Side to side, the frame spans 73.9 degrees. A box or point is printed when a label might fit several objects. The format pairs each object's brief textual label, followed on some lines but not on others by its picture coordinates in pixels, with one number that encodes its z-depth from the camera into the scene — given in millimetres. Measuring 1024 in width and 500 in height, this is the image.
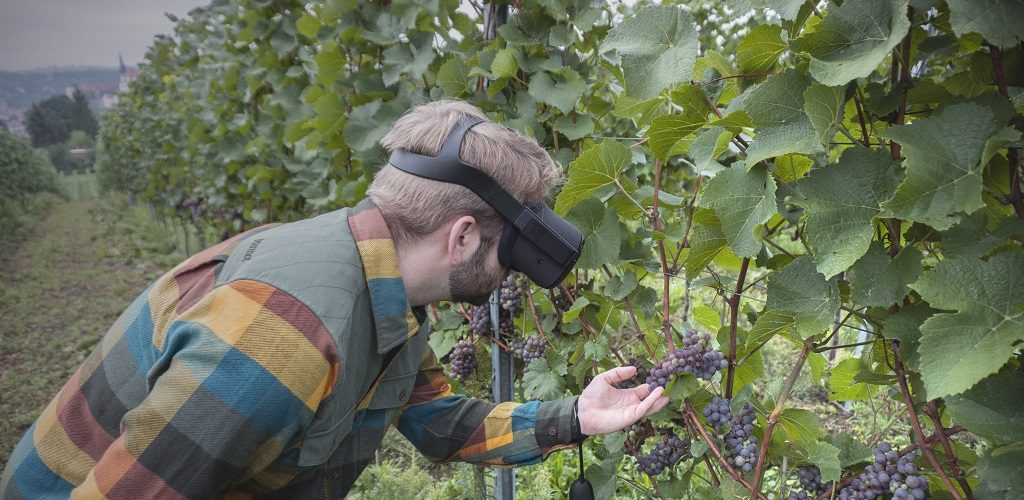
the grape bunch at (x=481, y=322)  2379
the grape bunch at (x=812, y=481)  1341
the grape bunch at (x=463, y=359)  2443
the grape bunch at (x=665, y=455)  1640
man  1222
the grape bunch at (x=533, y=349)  2152
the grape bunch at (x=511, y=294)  2287
